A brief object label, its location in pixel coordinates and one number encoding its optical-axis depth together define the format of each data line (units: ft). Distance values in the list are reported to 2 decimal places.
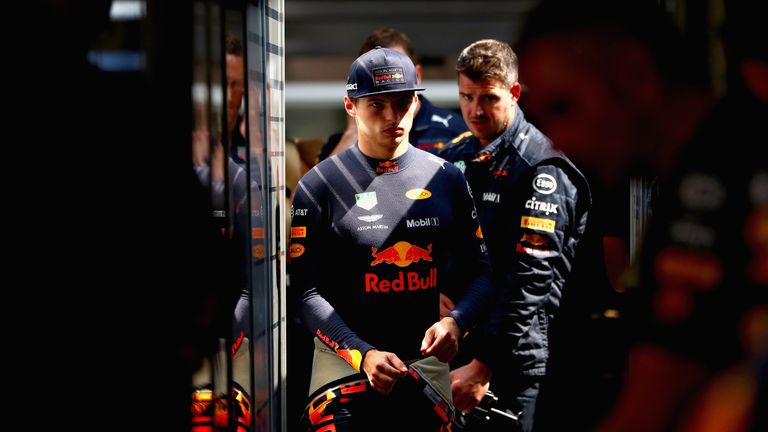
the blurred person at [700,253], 22.26
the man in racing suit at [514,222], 28.87
